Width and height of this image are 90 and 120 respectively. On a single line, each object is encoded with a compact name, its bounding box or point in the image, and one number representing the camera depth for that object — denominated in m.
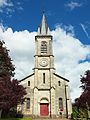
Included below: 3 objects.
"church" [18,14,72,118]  44.50
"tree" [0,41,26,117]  26.28
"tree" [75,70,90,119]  29.89
